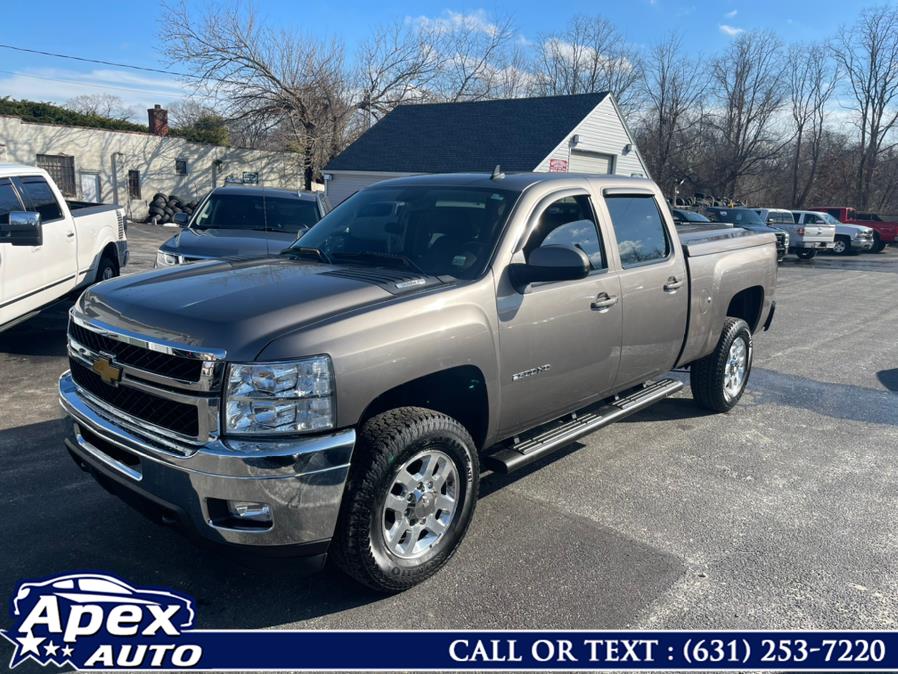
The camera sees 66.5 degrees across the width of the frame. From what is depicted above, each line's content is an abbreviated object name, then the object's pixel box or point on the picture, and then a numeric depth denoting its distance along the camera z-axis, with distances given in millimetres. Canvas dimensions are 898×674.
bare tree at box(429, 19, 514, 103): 42094
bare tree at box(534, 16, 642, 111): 51000
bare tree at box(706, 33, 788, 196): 47906
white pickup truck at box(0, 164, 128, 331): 6582
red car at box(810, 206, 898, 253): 32938
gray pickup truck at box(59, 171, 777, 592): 2771
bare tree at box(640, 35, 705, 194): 49156
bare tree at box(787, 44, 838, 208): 49969
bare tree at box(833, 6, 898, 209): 47969
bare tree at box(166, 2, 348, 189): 32562
